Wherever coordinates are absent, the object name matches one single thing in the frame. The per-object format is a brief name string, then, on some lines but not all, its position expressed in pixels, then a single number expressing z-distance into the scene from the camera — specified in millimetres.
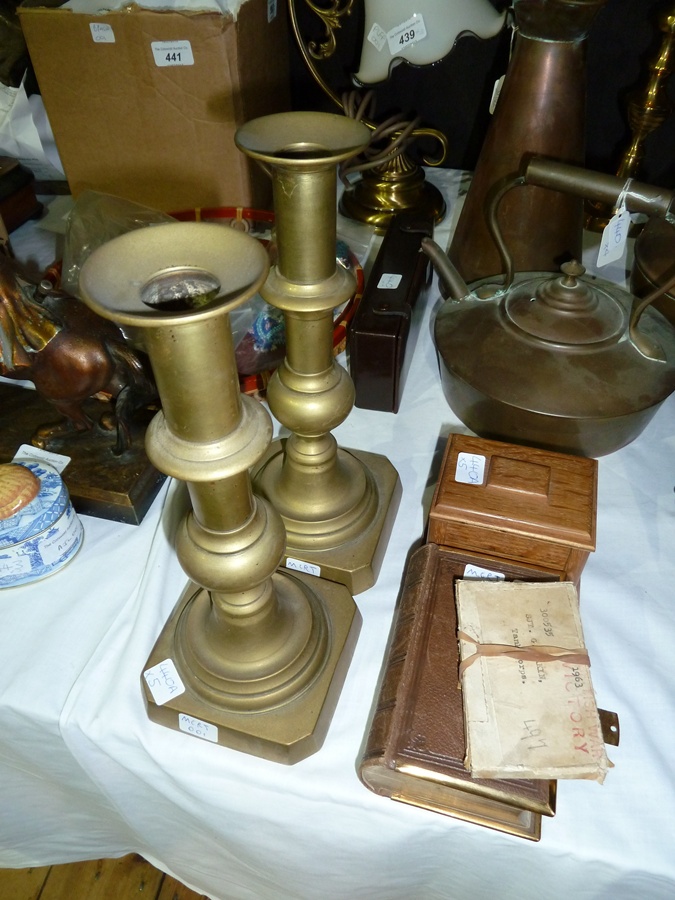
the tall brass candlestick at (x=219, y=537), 355
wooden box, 605
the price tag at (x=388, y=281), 890
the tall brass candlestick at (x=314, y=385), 497
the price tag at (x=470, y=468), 647
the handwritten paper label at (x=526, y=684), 492
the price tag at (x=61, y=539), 673
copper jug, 764
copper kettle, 681
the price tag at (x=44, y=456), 761
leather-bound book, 497
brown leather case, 826
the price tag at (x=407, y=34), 866
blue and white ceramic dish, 643
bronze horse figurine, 652
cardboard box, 968
